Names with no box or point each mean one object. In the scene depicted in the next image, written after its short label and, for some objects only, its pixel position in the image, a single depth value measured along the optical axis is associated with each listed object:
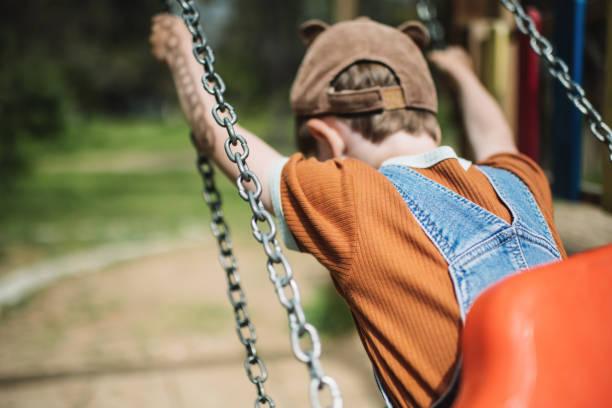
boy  0.90
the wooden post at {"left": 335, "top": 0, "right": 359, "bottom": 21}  3.76
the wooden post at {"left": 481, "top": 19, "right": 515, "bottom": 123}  2.23
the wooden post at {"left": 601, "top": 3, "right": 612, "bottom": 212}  1.52
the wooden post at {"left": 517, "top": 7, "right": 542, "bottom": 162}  2.13
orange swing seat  0.68
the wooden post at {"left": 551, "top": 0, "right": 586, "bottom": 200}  1.76
